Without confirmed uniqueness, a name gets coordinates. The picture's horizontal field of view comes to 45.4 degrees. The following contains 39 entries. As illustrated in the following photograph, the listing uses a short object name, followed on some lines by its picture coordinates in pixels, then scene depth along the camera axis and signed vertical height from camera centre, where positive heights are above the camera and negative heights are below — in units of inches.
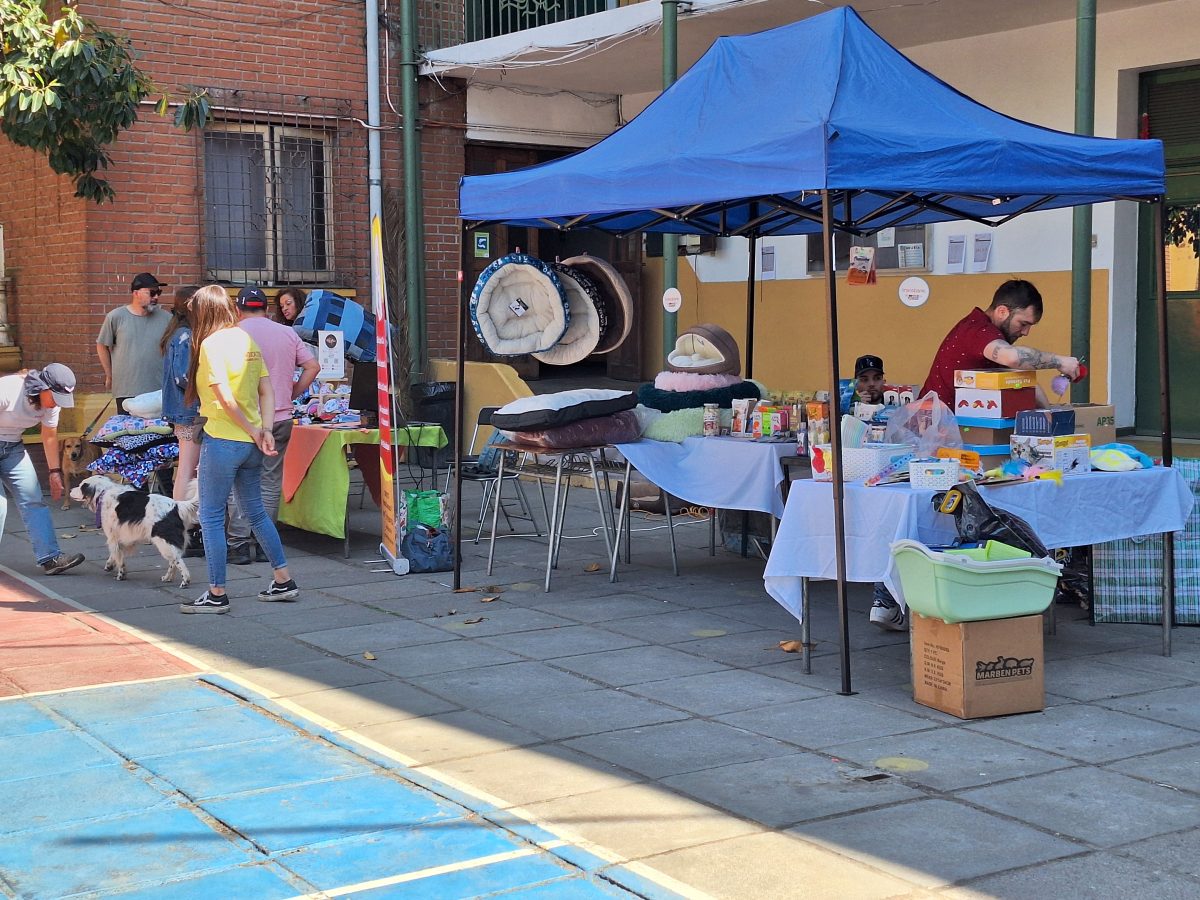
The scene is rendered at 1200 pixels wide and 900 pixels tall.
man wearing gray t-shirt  430.3 +8.8
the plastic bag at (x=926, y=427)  264.1 -12.6
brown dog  471.8 -28.0
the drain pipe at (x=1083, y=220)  339.9 +33.0
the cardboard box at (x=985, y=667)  224.5 -48.7
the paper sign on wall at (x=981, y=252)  476.4 +35.6
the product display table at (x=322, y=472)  365.1 -27.1
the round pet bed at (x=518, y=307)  366.6 +14.8
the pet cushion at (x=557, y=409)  320.8 -10.2
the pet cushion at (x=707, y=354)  341.4 +2.0
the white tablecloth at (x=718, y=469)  301.7 -23.4
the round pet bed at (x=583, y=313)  366.3 +13.1
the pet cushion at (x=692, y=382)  339.0 -4.7
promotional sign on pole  333.4 -16.1
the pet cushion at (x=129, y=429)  404.2 -16.7
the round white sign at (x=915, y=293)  379.2 +17.7
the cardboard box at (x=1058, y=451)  257.6 -17.0
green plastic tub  220.5 -35.0
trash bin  550.0 -13.5
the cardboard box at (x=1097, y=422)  288.2 -13.1
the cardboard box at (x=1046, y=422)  260.8 -11.8
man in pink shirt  342.0 -2.2
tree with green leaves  379.9 +79.4
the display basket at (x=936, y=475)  245.0 -19.8
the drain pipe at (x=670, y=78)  449.1 +89.0
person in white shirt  329.1 -14.1
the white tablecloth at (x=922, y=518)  243.1 -28.1
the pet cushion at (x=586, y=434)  323.0 -15.9
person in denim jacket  362.9 -6.6
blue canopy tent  237.5 +37.2
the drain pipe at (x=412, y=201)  563.5 +65.0
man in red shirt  279.4 +4.1
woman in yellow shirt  301.6 -10.5
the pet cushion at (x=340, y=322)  426.0 +13.3
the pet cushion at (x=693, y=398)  335.3 -8.3
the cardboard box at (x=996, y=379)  268.2 -3.9
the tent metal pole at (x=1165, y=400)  266.7 -8.5
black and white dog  334.0 -35.3
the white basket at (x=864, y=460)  257.1 -18.0
